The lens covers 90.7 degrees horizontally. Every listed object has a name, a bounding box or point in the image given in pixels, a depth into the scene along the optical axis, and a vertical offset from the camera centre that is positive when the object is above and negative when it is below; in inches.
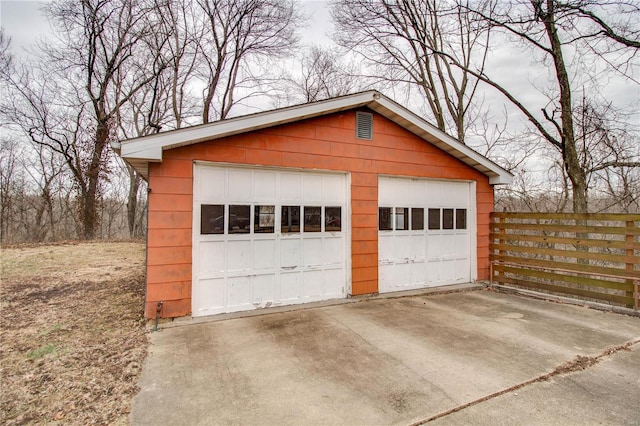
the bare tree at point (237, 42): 559.2 +333.1
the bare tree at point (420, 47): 457.7 +268.1
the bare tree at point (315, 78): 608.1 +286.7
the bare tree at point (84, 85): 492.4 +225.3
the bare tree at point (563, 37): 266.1 +167.4
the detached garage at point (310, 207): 170.4 +11.0
